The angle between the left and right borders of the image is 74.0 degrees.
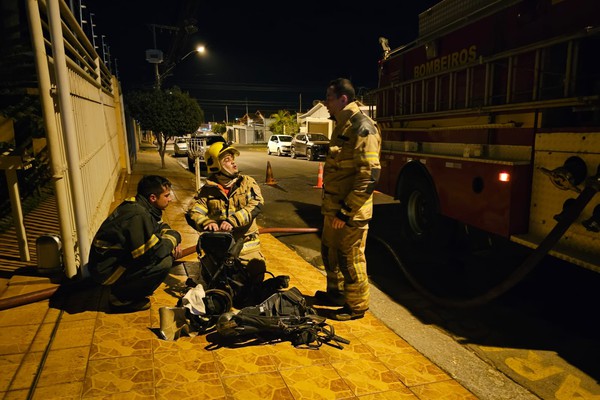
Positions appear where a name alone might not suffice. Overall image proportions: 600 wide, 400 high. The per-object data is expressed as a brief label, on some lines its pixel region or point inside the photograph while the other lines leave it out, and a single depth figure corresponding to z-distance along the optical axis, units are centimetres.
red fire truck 344
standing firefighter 326
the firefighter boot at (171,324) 295
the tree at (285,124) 4966
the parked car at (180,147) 2723
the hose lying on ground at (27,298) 334
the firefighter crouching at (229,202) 346
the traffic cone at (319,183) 1187
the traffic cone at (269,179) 1315
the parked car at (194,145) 1827
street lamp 2491
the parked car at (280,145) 2809
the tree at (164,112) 1559
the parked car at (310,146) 2361
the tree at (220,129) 6725
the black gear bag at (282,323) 287
